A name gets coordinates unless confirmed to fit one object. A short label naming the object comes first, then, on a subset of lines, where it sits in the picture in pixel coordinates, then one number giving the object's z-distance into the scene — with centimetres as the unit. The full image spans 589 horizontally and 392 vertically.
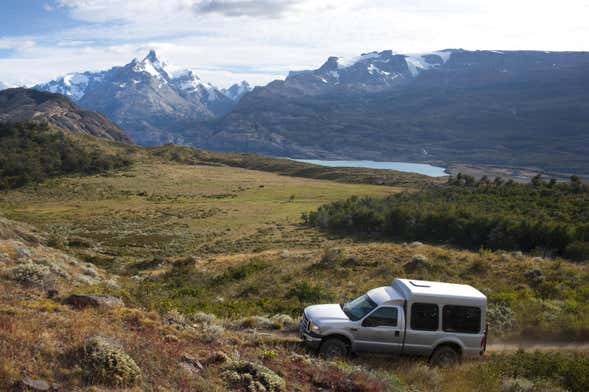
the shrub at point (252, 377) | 866
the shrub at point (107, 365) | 774
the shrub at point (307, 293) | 2172
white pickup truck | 1219
